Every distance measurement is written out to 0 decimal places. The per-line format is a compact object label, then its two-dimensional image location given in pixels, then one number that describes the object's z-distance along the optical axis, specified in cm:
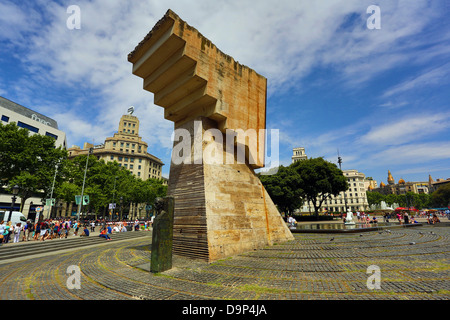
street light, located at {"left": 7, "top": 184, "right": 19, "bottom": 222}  1976
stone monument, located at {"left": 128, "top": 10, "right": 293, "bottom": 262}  1077
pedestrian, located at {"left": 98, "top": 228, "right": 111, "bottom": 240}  2241
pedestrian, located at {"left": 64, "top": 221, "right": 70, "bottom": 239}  2216
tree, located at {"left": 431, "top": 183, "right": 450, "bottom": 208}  8788
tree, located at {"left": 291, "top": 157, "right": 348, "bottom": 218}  4603
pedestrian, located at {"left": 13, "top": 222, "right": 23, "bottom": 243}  1784
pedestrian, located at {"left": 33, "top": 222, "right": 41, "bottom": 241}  1991
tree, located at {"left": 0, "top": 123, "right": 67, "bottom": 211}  2962
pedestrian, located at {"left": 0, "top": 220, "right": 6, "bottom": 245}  1638
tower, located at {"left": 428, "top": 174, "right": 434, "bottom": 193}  16542
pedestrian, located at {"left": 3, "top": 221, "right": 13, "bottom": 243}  1709
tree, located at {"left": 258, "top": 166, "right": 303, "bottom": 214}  4606
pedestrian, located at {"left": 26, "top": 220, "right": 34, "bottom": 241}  2119
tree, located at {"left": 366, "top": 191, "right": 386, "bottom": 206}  12225
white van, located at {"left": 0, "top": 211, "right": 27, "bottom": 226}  2663
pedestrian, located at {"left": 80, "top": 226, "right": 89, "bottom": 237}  2220
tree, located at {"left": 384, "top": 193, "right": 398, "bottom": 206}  11547
